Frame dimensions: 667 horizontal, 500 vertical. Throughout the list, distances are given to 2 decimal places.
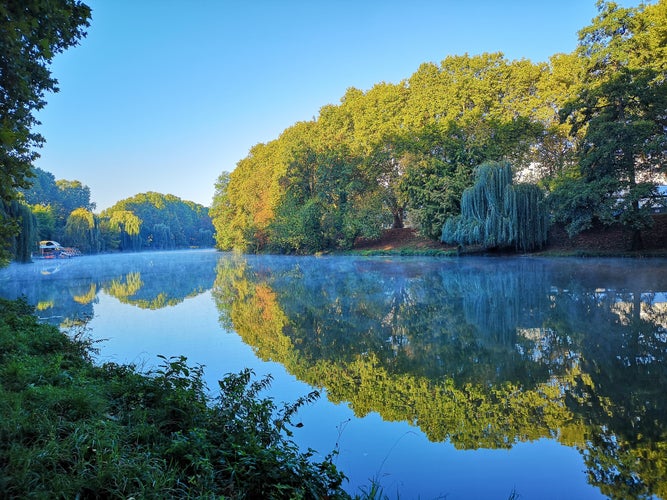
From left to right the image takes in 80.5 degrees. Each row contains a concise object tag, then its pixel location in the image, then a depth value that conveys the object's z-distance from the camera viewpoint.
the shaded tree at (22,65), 4.08
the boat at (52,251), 46.34
